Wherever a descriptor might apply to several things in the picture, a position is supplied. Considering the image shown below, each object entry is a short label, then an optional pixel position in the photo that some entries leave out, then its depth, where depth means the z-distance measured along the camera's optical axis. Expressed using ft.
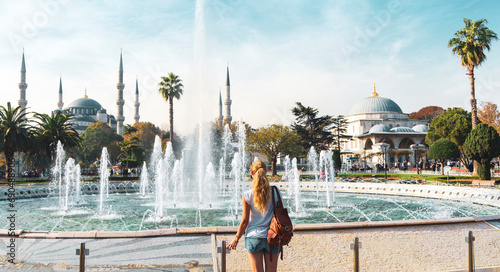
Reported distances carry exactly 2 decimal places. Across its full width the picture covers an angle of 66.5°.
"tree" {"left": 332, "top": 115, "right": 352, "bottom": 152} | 130.08
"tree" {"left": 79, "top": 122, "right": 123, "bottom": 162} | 169.48
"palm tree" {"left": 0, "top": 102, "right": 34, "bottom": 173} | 77.20
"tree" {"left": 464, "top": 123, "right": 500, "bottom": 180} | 65.10
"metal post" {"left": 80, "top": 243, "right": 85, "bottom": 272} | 14.23
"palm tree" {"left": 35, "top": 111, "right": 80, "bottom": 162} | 87.81
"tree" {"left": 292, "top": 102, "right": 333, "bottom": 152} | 124.06
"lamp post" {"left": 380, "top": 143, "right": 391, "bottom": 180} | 89.29
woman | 11.84
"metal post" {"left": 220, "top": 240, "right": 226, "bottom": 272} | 13.91
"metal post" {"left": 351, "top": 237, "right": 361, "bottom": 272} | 14.73
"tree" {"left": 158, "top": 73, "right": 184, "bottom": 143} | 117.29
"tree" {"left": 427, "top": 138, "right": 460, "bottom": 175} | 84.38
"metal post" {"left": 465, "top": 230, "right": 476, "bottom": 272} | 15.99
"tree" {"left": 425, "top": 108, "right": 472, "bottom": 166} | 112.47
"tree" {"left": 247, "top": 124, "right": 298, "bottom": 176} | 106.63
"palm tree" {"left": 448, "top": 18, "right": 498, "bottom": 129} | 84.74
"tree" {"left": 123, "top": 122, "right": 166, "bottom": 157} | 199.31
